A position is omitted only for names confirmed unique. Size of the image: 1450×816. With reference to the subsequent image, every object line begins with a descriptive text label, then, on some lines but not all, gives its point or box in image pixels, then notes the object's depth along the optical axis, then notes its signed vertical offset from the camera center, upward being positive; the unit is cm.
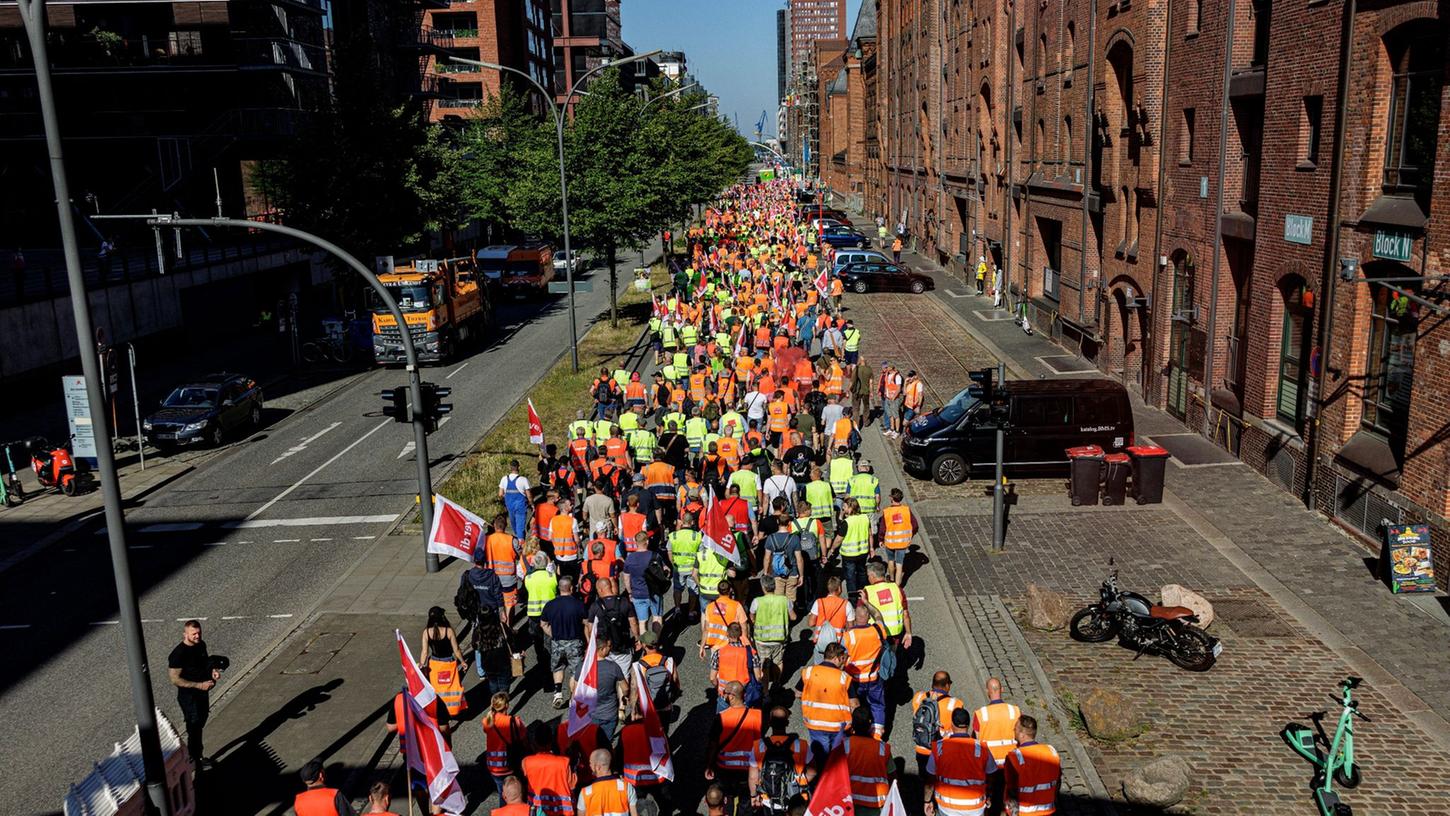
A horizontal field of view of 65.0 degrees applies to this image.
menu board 1568 -552
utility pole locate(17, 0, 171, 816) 928 -239
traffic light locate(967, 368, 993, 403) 1820 -341
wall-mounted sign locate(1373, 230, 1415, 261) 1698 -136
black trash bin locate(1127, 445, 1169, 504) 2000 -537
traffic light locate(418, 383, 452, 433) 1775 -345
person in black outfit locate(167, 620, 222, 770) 1155 -492
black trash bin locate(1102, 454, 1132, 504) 2012 -549
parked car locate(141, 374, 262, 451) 2675 -535
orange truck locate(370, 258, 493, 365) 3509 -408
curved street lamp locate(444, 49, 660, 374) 3025 -78
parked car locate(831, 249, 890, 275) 5038 -384
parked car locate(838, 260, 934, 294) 5006 -478
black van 2147 -496
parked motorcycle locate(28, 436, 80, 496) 2377 -574
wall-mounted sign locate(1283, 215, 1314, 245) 2003 -127
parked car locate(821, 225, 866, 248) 6369 -377
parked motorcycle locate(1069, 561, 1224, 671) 1355 -563
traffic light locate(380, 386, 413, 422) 1744 -337
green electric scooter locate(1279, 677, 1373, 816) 1027 -572
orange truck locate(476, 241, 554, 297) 5428 -433
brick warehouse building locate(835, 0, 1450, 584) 1711 -133
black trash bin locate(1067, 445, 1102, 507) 2016 -541
